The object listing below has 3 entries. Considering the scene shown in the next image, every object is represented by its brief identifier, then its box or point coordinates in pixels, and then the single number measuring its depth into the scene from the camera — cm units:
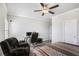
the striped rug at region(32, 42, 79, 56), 120
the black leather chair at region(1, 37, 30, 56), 133
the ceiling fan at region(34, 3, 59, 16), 172
